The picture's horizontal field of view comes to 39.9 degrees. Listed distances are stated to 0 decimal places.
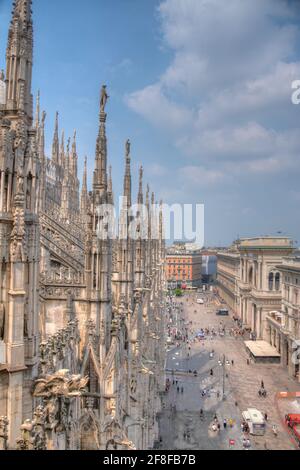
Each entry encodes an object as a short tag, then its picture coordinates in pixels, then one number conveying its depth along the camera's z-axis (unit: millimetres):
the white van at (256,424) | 36312
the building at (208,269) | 195375
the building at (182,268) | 168875
